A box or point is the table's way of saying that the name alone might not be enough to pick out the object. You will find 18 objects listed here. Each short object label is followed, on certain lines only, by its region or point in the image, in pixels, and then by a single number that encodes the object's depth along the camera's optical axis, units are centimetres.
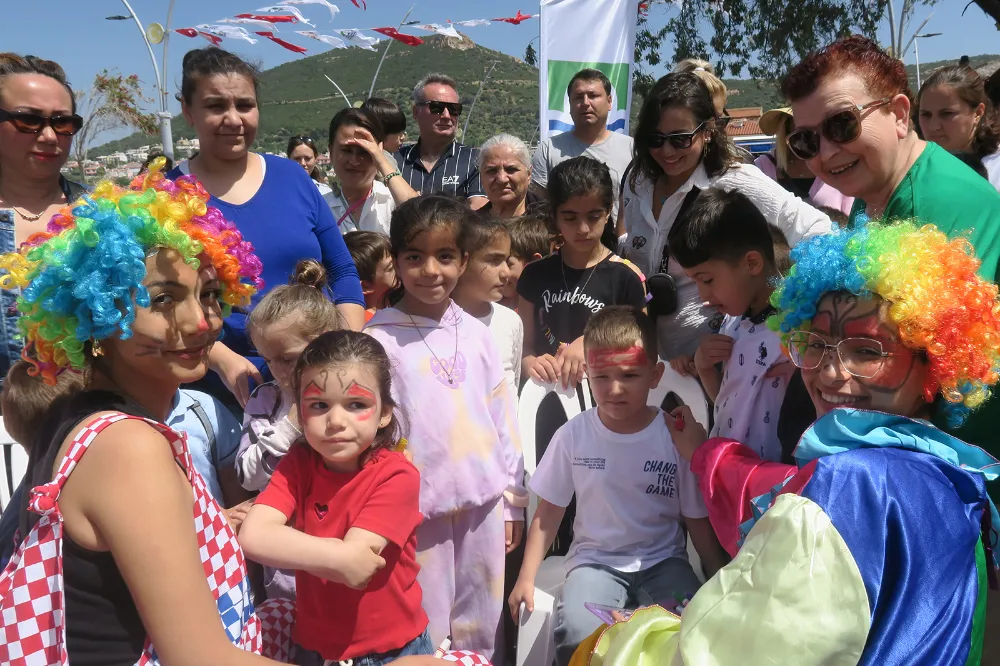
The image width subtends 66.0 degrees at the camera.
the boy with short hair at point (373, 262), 396
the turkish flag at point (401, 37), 1275
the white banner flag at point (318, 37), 1206
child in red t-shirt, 207
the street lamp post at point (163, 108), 1284
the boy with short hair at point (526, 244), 405
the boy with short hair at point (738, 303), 245
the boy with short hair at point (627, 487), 272
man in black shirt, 524
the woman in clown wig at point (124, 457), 148
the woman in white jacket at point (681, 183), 332
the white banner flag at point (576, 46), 634
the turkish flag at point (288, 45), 1192
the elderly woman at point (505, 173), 447
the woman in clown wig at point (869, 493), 143
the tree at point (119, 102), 2367
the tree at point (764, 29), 1909
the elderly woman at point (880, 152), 206
